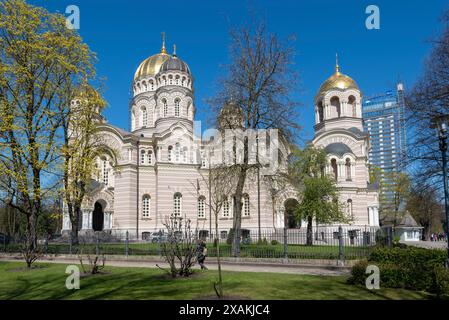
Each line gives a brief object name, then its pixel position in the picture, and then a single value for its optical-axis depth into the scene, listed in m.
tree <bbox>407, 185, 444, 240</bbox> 16.53
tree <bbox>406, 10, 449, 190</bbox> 14.98
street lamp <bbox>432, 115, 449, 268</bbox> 12.09
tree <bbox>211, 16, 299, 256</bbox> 21.06
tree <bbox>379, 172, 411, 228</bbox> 46.98
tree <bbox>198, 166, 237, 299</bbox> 22.36
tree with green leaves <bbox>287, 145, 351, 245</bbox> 28.11
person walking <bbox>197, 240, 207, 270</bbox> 14.96
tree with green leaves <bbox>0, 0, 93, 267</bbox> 18.50
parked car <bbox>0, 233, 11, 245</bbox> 27.70
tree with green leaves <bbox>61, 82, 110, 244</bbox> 21.61
